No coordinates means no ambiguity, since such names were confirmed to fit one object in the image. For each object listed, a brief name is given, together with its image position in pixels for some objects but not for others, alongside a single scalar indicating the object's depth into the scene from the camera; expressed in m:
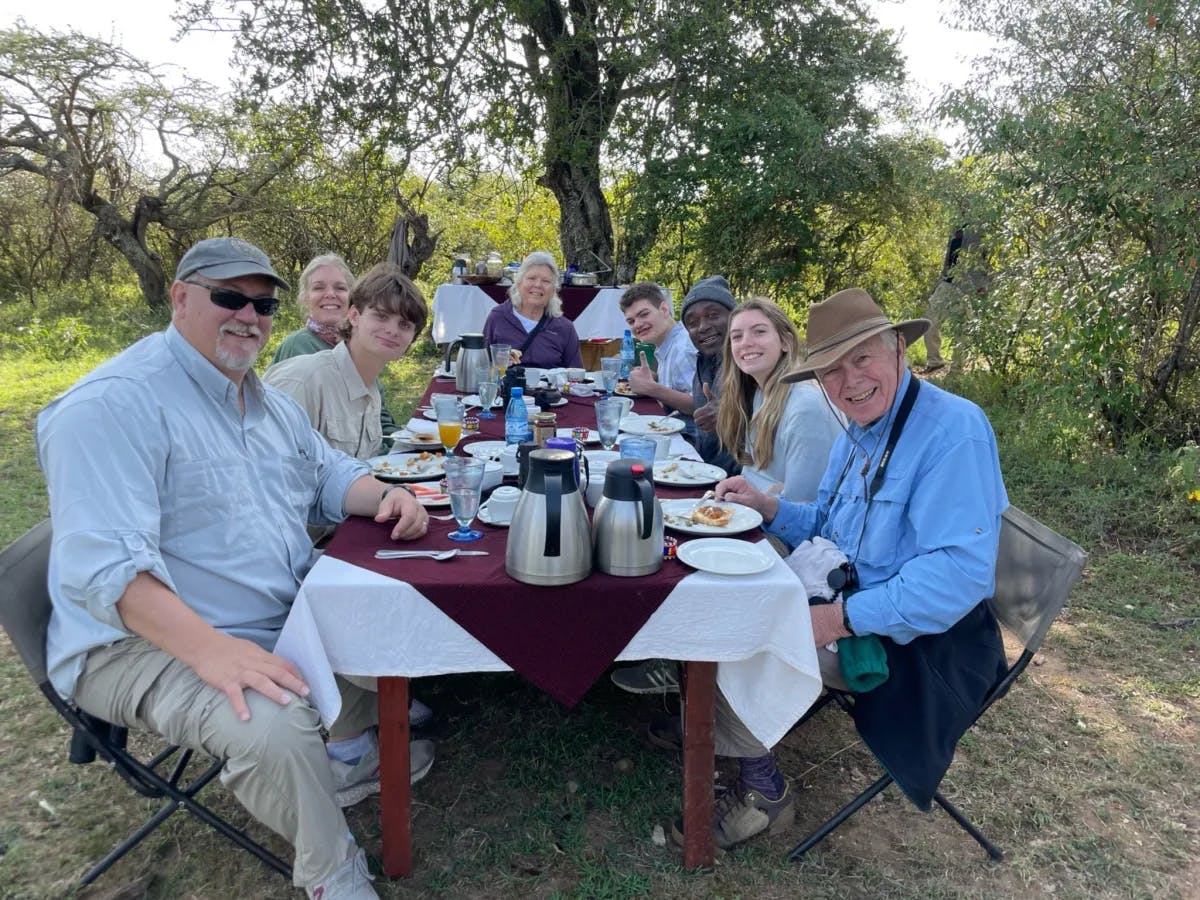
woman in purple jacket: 5.16
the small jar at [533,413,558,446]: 2.87
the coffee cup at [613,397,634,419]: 3.61
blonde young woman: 2.57
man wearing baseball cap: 1.57
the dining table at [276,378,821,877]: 1.69
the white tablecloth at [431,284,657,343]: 7.52
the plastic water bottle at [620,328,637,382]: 4.59
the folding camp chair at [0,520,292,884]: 1.63
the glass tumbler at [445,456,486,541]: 1.90
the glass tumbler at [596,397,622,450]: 2.89
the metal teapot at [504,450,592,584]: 1.65
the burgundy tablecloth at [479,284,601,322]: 7.78
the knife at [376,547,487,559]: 1.84
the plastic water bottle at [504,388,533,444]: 2.96
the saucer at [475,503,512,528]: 2.03
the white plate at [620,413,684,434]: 3.27
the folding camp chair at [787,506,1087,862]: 1.78
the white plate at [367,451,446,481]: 2.43
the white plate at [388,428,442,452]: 2.96
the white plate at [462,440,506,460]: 2.74
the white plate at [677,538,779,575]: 1.77
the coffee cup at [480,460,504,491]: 2.39
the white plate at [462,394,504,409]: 3.77
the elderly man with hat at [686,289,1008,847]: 1.76
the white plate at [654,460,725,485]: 2.47
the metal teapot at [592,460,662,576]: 1.71
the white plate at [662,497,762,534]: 2.00
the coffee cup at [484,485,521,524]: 2.05
